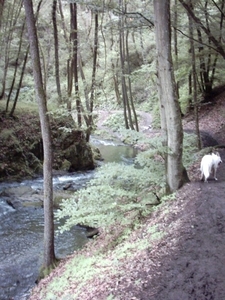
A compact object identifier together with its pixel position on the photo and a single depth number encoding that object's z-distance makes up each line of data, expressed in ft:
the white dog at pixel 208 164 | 23.73
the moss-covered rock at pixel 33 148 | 48.19
